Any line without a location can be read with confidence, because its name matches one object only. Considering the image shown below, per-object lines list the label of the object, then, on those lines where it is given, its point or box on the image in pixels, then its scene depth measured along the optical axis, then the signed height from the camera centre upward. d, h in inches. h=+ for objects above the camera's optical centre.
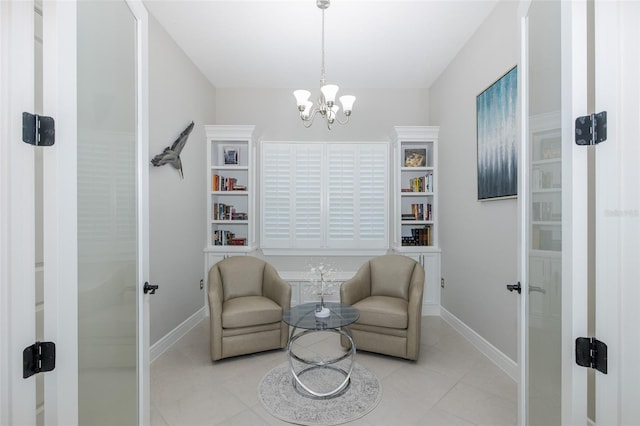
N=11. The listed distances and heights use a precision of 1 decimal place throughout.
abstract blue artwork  98.9 +25.9
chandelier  94.4 +36.0
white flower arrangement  159.6 -36.6
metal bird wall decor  114.8 +23.6
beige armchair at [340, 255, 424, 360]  106.8 -34.8
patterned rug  79.2 -53.0
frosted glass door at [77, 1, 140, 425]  45.4 -0.2
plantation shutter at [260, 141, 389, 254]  168.2 +10.1
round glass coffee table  89.7 -34.7
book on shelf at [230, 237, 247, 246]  164.9 -15.9
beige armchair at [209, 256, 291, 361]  107.5 -34.9
